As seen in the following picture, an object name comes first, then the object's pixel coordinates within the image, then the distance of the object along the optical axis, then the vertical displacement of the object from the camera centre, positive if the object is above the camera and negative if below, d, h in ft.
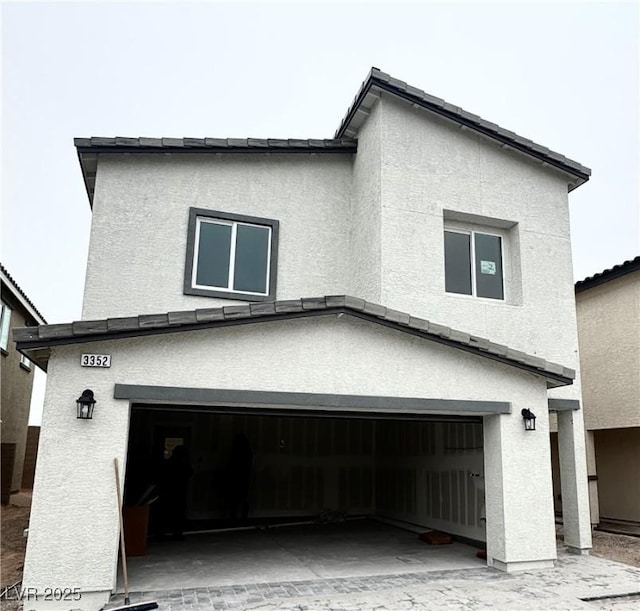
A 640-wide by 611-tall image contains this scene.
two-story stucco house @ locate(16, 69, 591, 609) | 23.86 +5.94
